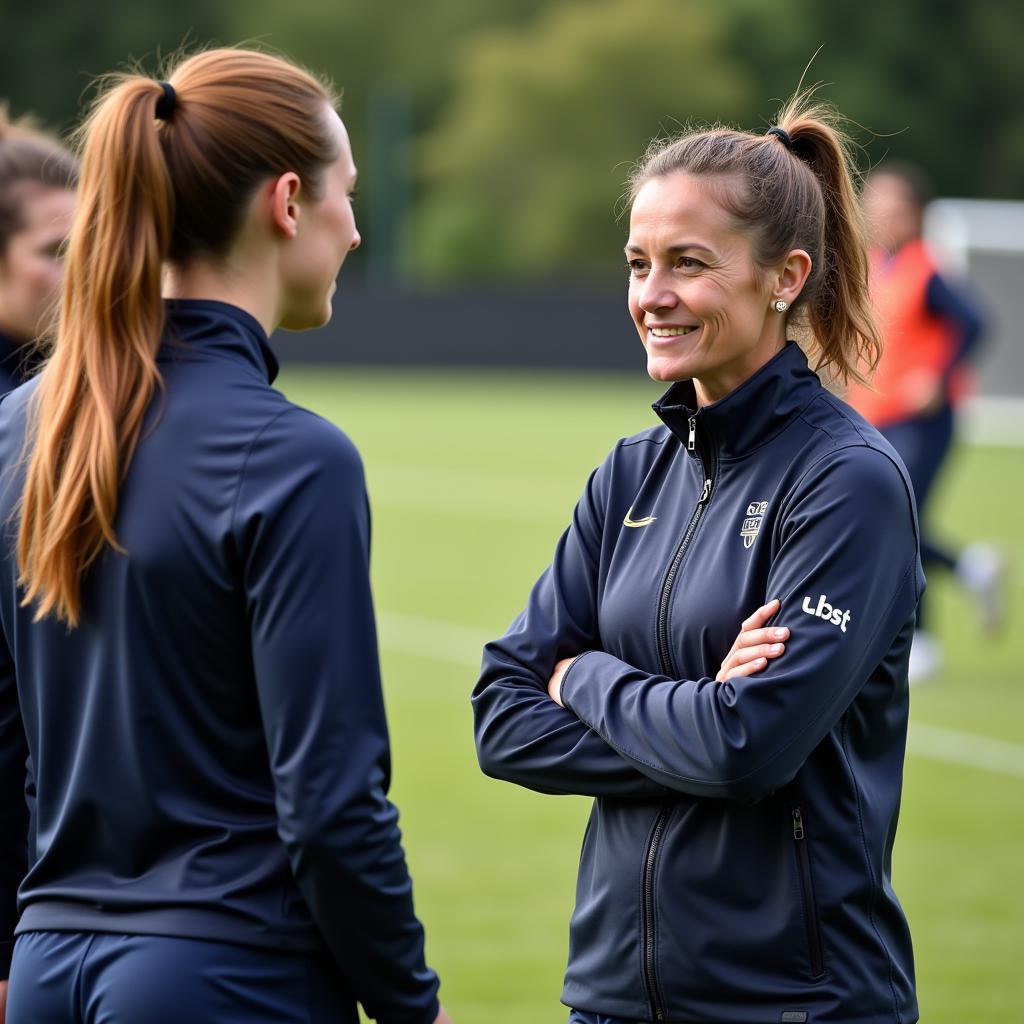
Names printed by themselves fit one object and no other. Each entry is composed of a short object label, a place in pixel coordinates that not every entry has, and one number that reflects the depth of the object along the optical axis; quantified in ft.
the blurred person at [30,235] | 24.61
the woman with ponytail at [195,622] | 15.12
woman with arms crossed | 18.01
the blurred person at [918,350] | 64.28
